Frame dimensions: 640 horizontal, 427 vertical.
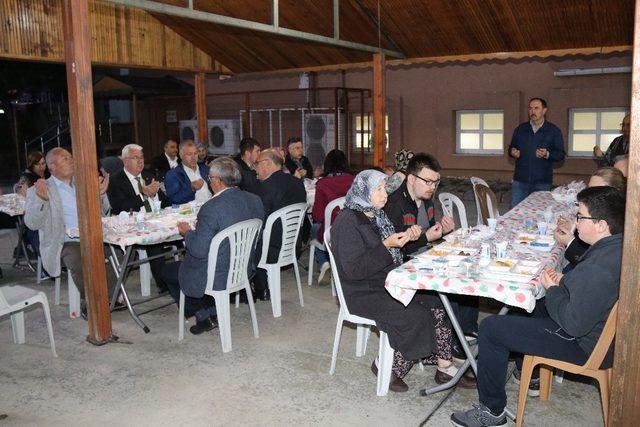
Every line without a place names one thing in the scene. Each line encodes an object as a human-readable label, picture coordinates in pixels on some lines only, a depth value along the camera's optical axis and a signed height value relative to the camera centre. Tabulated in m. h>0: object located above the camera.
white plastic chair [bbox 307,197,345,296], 5.24 -0.70
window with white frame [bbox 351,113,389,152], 12.41 -0.02
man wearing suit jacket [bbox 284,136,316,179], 7.70 -0.34
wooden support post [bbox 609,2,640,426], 2.05 -0.65
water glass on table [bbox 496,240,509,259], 3.30 -0.68
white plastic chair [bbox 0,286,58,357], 3.67 -1.04
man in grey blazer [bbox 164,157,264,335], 4.02 -0.62
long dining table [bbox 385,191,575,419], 2.84 -0.74
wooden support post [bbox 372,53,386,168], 7.81 +0.27
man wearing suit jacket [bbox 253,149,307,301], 5.23 -0.48
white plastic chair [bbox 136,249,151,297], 5.54 -1.34
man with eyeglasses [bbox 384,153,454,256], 3.97 -0.46
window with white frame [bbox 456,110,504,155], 11.33 -0.06
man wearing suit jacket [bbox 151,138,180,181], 7.82 -0.34
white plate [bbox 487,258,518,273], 3.05 -0.72
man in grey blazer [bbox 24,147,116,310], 4.78 -0.64
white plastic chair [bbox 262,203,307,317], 4.90 -0.95
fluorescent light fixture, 9.59 +0.93
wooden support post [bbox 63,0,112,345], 3.98 -0.18
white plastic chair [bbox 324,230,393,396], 3.40 -1.23
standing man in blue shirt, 6.68 -0.28
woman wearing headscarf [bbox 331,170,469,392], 3.26 -0.78
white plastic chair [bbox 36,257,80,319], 4.93 -1.37
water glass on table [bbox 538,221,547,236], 3.99 -0.68
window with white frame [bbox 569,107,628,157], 10.20 -0.02
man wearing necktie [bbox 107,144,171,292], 5.38 -0.49
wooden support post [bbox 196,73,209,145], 9.82 +0.44
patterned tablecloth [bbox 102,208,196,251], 4.32 -0.73
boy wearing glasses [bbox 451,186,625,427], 2.55 -0.85
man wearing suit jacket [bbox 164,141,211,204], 6.10 -0.49
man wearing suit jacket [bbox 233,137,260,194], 6.96 -0.25
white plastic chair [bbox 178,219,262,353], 4.00 -0.92
